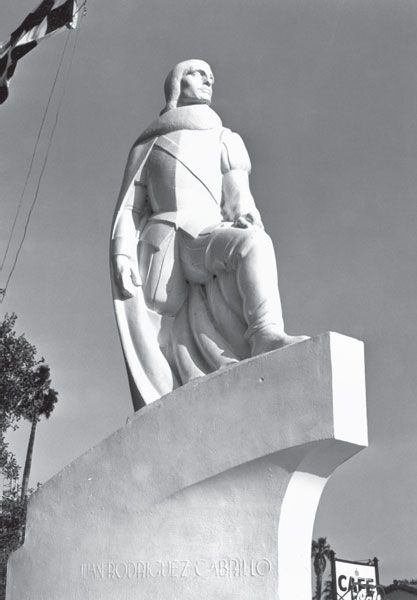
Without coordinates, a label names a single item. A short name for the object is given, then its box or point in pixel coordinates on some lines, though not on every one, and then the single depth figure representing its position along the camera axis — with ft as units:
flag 32.83
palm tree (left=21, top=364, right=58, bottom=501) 67.93
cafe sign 34.42
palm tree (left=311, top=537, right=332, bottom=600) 138.04
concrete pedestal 19.93
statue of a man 23.39
